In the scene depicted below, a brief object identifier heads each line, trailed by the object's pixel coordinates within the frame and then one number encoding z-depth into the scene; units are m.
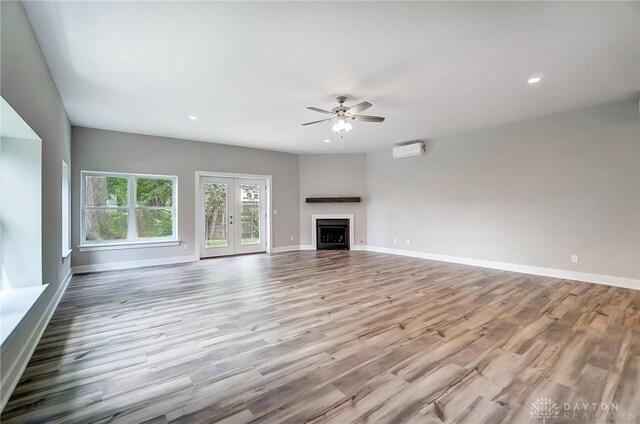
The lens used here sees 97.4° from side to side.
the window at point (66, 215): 4.54
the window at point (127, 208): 5.47
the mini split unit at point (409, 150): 6.57
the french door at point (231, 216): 6.80
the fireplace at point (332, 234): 8.08
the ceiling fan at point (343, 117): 3.94
